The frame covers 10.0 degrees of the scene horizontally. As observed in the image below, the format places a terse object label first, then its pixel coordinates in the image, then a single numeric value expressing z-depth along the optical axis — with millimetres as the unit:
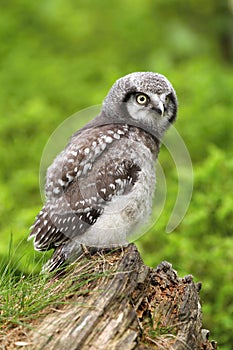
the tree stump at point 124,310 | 7371
